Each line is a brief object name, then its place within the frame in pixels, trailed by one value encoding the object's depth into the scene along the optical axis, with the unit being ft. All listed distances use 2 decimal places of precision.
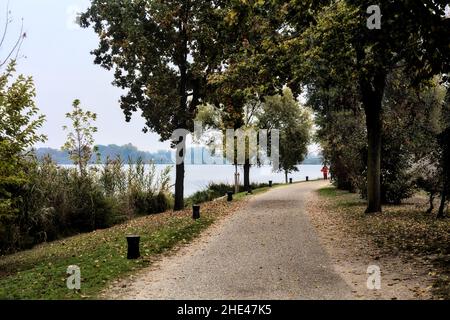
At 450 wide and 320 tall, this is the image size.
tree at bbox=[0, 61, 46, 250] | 37.32
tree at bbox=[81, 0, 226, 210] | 71.92
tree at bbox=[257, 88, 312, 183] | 149.38
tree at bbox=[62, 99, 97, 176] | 74.23
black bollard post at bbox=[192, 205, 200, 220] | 57.77
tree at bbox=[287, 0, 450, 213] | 30.89
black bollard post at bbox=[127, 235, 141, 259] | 34.45
